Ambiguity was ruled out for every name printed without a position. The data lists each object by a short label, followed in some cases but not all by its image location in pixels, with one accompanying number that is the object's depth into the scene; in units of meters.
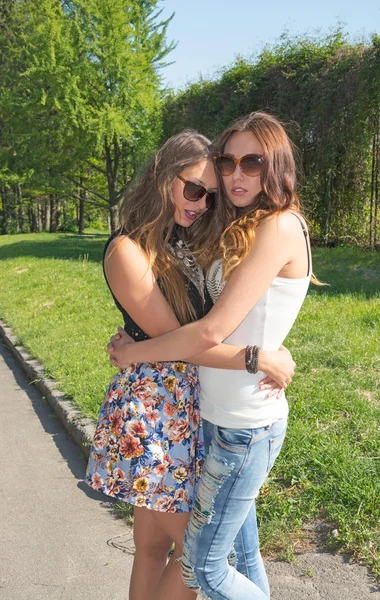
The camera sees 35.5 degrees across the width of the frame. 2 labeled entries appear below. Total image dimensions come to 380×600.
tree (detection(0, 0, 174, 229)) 19.80
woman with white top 1.86
